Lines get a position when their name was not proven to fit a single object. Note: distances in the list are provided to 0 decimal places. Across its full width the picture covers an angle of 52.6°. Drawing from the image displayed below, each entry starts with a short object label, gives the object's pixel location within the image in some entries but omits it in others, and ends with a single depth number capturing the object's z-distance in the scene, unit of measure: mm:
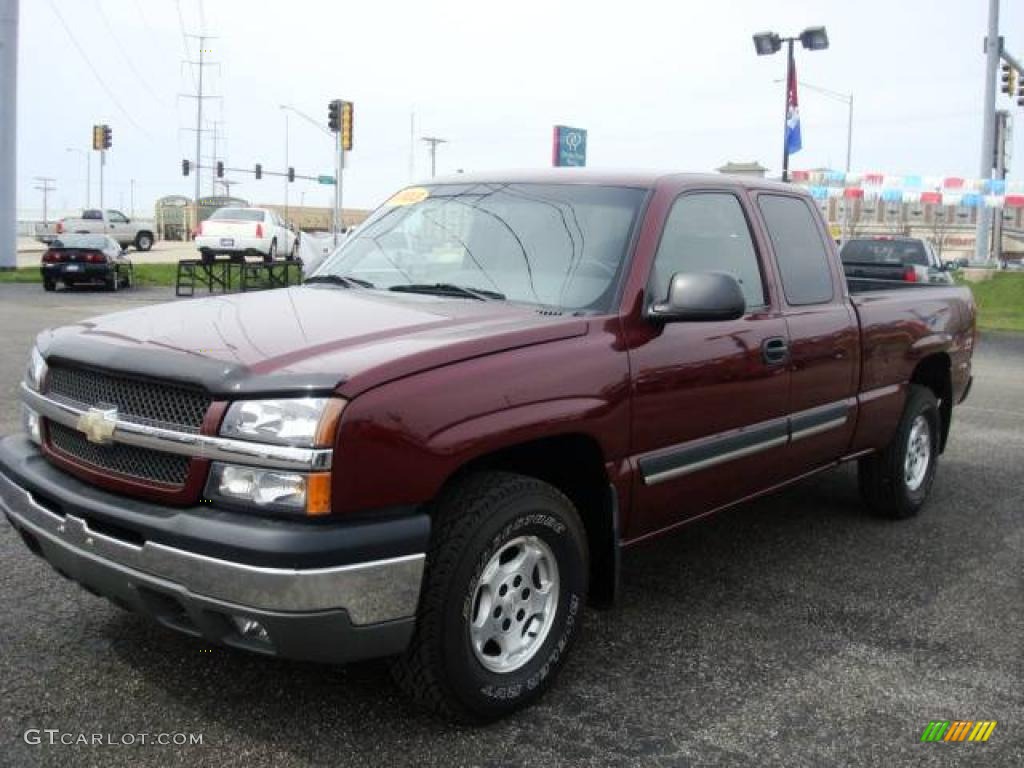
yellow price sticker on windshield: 4824
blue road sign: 21891
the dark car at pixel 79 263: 25609
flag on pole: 23484
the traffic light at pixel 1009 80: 27591
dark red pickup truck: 2867
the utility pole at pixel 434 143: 67625
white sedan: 28500
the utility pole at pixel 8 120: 31406
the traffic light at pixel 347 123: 38812
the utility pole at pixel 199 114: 79769
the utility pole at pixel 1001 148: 30906
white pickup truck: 44550
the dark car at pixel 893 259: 18703
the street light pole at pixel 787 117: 23344
